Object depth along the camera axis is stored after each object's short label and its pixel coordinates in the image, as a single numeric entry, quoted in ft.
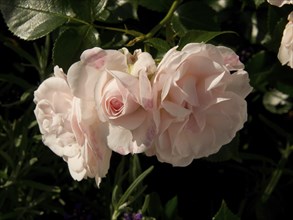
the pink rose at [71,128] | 2.40
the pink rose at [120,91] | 2.25
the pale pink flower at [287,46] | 2.80
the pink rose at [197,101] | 2.27
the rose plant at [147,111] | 2.31
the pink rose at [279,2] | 2.68
